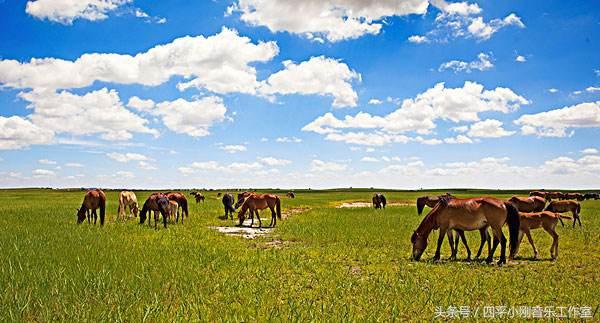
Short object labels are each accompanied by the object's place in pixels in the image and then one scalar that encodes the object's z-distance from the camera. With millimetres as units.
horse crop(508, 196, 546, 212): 23891
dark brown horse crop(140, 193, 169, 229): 21812
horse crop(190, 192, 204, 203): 51838
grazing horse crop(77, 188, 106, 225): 22094
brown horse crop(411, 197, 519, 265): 13414
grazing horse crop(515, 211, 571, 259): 14820
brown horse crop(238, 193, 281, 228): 25609
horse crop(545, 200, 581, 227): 24703
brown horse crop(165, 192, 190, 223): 27031
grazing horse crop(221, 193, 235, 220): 29773
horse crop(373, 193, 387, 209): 43562
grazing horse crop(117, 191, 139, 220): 26969
